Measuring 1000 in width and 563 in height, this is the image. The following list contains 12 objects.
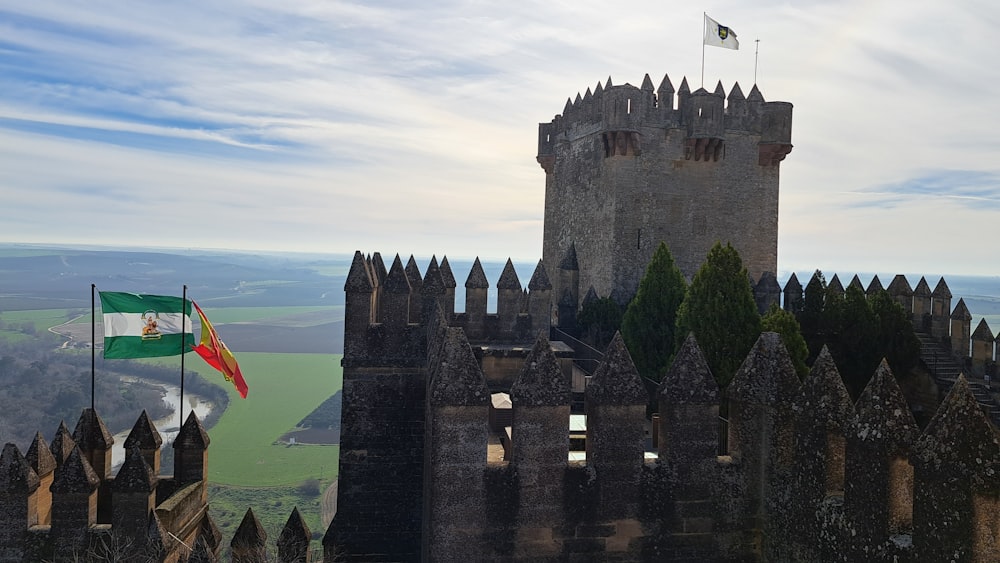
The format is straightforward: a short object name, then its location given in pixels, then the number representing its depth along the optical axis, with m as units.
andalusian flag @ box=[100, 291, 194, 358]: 13.96
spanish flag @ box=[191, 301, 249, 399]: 15.68
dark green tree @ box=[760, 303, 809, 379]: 17.19
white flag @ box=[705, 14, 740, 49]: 29.45
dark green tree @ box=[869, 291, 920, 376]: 23.36
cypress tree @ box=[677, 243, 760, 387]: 18.86
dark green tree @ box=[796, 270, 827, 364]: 23.45
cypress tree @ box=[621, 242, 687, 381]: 22.23
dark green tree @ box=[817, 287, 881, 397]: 22.59
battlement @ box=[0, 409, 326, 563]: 10.34
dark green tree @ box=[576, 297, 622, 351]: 26.58
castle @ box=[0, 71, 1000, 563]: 7.16
